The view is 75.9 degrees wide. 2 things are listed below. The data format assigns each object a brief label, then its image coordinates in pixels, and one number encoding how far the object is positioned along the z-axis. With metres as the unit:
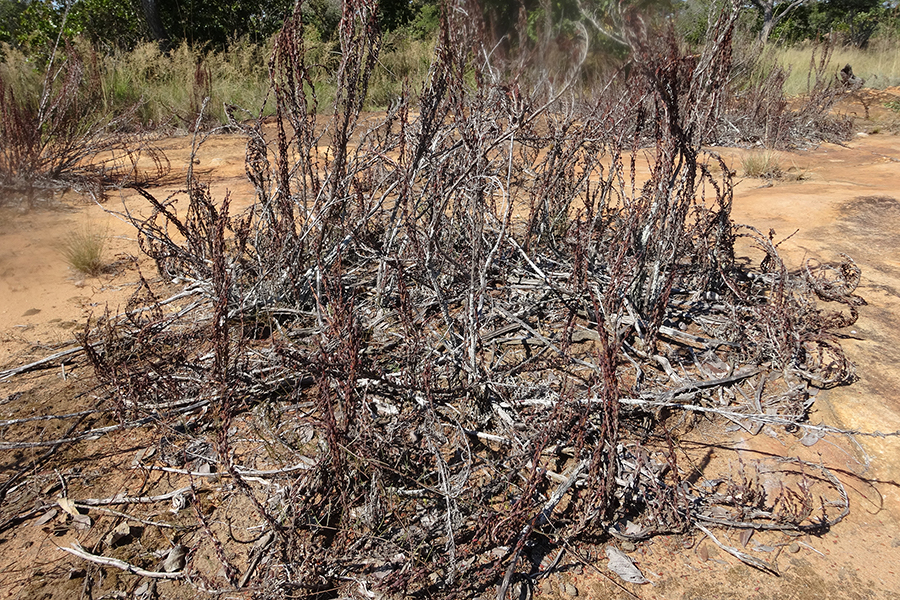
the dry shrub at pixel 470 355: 1.82
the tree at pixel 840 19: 17.17
